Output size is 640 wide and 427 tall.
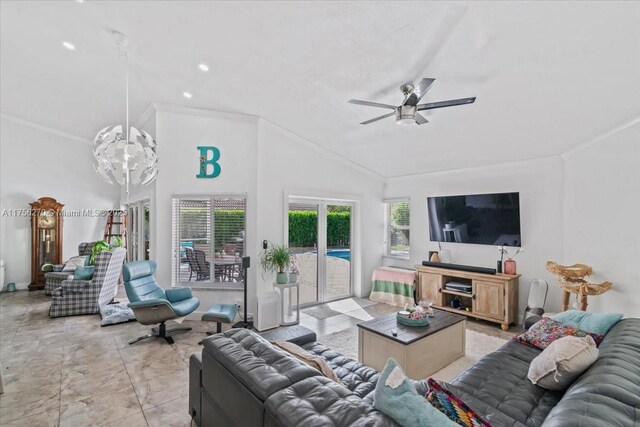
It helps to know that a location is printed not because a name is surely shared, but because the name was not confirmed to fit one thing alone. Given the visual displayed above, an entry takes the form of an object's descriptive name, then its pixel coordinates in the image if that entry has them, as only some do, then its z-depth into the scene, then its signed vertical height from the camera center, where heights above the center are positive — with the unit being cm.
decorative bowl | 317 -108
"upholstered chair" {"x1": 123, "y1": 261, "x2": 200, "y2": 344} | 377 -106
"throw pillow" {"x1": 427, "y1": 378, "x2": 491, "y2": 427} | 137 -89
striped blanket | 552 -125
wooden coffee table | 290 -128
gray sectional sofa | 130 -86
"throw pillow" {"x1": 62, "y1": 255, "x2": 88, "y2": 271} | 631 -88
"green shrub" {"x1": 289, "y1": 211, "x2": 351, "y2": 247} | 547 -16
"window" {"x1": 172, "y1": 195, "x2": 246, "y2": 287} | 502 -32
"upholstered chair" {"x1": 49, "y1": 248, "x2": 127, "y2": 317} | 501 -120
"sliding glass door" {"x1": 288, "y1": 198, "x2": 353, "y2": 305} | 552 -51
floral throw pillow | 247 -101
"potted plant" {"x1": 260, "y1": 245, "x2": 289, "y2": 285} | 464 -63
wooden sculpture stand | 335 -75
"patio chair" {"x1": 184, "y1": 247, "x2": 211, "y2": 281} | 509 -71
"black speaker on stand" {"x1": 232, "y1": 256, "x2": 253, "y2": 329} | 413 -132
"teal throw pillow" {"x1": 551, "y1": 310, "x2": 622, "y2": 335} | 252 -90
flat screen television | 459 +1
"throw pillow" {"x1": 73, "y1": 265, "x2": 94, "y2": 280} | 538 -93
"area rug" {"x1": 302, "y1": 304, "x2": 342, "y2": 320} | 515 -162
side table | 471 -133
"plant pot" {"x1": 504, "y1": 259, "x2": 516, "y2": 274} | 457 -72
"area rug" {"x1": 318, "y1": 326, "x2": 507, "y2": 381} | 321 -160
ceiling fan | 257 +108
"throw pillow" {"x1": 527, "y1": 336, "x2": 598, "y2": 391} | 192 -93
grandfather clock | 672 -32
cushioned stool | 385 -121
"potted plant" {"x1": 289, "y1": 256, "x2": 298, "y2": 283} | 529 -79
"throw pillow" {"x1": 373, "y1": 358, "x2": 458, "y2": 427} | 122 -78
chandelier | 260 +58
